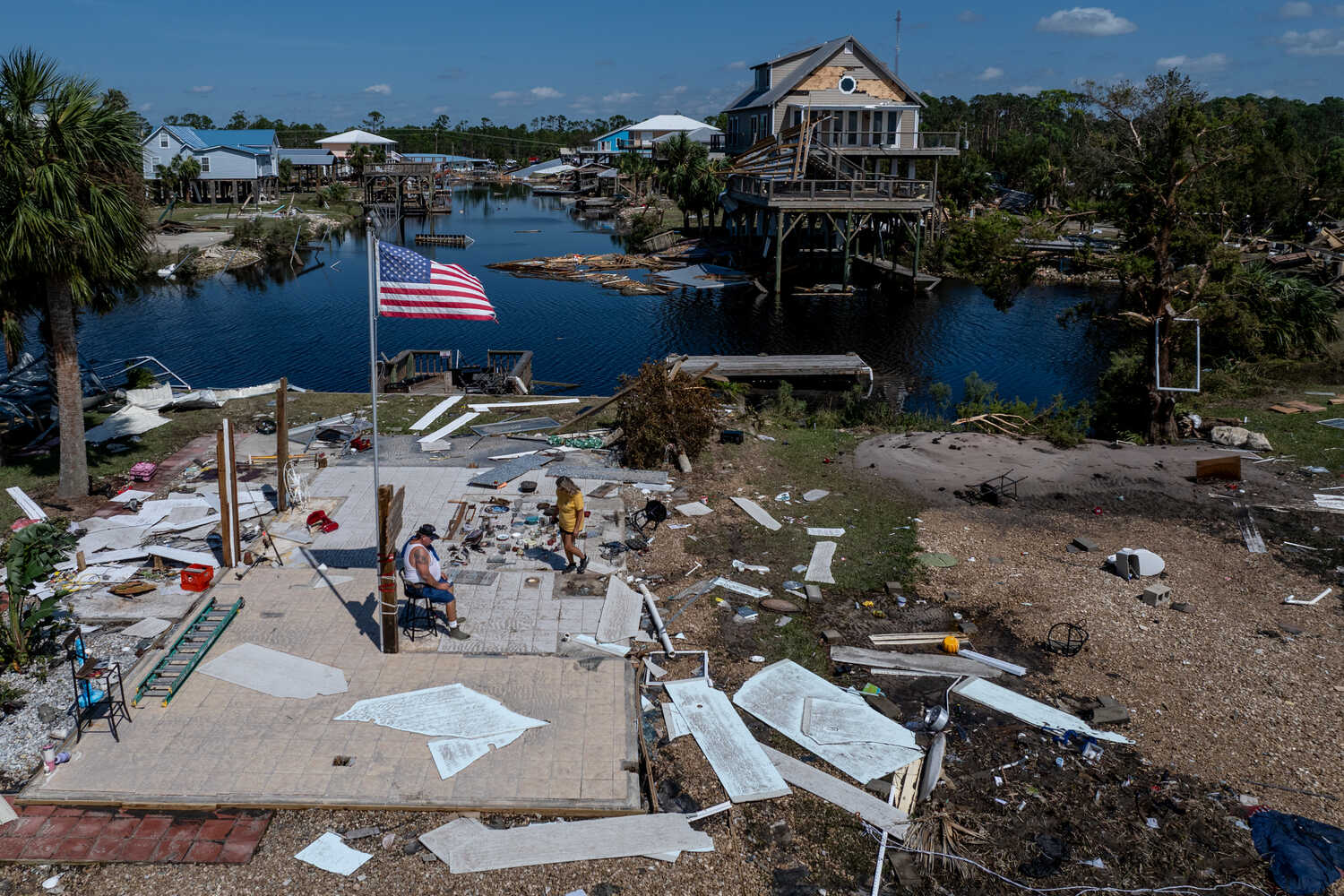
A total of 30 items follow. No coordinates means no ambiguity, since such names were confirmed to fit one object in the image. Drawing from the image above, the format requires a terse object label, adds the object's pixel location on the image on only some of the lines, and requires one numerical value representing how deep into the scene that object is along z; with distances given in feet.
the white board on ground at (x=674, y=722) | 30.42
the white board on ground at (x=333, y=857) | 23.93
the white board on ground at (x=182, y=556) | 41.83
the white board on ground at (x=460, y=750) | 27.58
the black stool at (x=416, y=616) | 34.71
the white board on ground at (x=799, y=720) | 29.19
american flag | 40.19
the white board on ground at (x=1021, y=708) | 31.19
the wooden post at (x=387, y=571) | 32.32
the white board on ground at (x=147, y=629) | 35.76
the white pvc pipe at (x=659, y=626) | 35.47
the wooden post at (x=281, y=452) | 47.11
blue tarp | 24.25
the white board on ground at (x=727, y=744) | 27.78
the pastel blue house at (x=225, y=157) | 246.47
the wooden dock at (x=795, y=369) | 84.12
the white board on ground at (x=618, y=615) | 36.27
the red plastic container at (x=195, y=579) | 39.50
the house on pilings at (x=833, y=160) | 137.18
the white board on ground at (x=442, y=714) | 29.37
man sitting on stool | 34.45
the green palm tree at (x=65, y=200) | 43.55
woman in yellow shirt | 39.96
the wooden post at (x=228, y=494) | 39.37
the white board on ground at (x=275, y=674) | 31.37
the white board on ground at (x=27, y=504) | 46.03
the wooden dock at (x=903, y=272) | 151.23
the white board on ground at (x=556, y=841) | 24.39
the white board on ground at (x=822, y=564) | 42.32
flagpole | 36.41
